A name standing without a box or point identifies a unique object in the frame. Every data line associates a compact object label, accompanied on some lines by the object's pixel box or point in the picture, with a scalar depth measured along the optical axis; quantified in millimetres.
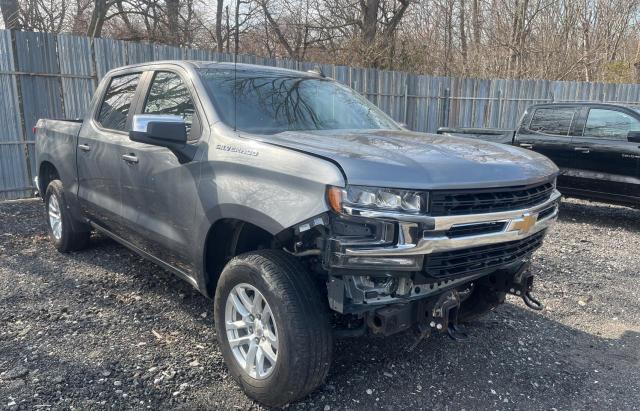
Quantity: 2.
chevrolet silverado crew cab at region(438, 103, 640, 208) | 7141
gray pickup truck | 2402
